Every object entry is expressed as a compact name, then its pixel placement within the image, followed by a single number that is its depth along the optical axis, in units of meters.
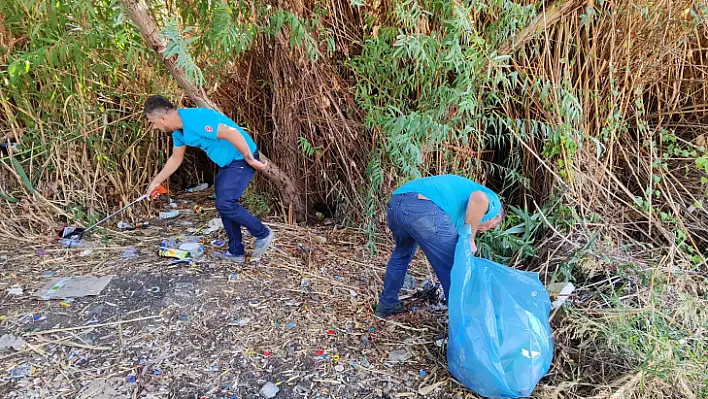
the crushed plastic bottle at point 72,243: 2.85
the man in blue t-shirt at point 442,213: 1.79
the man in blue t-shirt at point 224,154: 2.35
